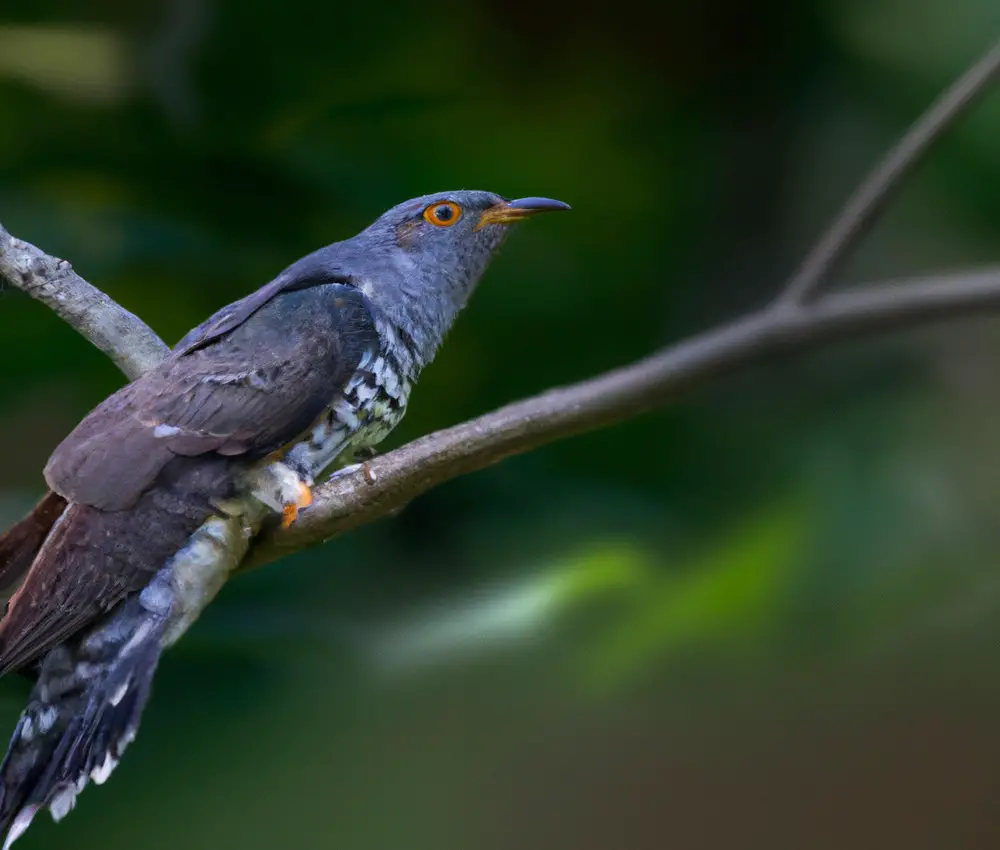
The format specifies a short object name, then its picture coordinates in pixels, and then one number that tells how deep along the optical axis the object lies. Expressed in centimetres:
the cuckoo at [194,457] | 573
